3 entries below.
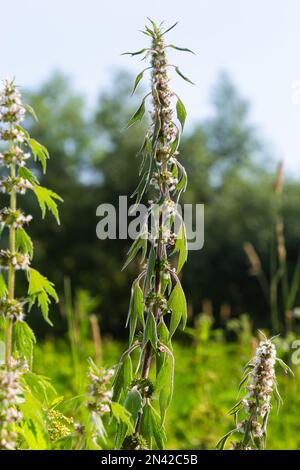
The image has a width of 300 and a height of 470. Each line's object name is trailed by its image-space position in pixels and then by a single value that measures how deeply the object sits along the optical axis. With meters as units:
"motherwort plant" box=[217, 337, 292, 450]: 2.30
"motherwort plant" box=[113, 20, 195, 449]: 2.38
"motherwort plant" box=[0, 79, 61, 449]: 2.20
